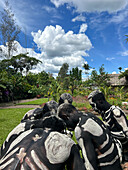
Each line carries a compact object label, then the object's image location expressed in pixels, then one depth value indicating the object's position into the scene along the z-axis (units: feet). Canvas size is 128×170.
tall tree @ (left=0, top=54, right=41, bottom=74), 87.51
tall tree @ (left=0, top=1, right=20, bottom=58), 86.54
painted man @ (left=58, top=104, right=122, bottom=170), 3.80
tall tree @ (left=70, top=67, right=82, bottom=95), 97.45
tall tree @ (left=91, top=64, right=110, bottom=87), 60.03
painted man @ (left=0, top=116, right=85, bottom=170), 2.82
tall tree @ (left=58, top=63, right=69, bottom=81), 149.62
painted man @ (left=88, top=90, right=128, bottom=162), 5.80
